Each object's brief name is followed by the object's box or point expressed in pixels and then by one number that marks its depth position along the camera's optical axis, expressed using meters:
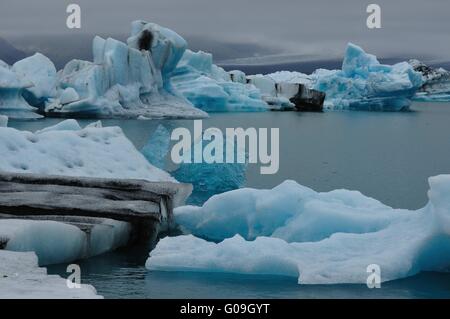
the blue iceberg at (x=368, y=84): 51.34
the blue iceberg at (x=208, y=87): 47.94
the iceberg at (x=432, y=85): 86.38
